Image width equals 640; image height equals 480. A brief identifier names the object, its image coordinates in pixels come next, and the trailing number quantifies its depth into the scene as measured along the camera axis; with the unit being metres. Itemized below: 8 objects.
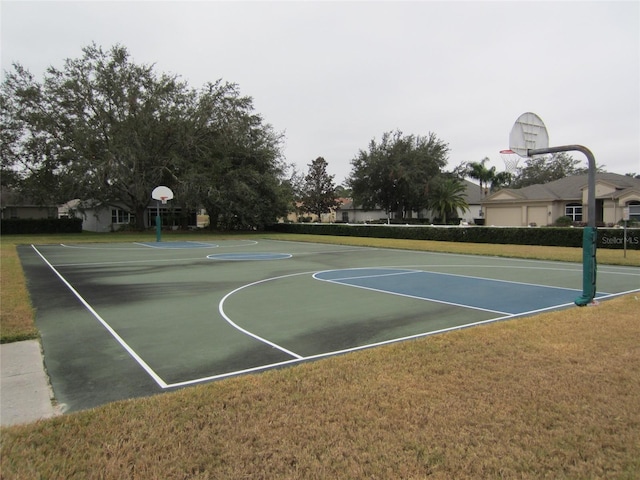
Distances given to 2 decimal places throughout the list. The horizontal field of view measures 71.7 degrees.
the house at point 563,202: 32.19
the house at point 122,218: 47.03
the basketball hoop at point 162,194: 30.44
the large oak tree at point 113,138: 35.19
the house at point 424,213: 57.62
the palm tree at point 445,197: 49.19
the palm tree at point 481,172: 54.81
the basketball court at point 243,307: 5.19
